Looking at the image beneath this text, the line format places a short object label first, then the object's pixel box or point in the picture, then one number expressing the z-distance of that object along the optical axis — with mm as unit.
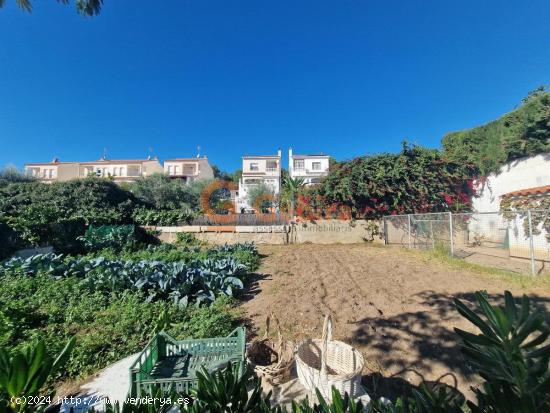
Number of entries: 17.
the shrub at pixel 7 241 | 7871
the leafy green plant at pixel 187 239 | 12536
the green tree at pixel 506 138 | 9117
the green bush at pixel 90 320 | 3127
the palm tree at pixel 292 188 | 13258
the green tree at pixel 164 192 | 21844
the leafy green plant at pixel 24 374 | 830
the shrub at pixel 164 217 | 13641
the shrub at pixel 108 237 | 9859
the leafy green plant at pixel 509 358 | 672
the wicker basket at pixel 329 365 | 1919
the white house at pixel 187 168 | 40812
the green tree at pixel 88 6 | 4949
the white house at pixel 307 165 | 36281
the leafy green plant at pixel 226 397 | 993
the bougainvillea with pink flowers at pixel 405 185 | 11641
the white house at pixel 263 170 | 36594
